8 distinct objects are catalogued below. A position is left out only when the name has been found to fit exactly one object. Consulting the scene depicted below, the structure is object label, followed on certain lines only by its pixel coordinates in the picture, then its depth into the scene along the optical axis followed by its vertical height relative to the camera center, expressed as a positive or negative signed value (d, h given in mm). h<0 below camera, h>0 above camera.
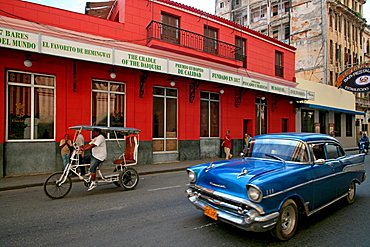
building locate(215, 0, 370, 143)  28938 +12436
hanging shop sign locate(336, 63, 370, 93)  21062 +4349
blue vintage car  3568 -988
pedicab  6527 -1478
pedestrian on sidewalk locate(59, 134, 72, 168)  9794 -921
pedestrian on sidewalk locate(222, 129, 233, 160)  14584 -1223
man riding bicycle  6902 -856
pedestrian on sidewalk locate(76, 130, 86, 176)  7268 -752
